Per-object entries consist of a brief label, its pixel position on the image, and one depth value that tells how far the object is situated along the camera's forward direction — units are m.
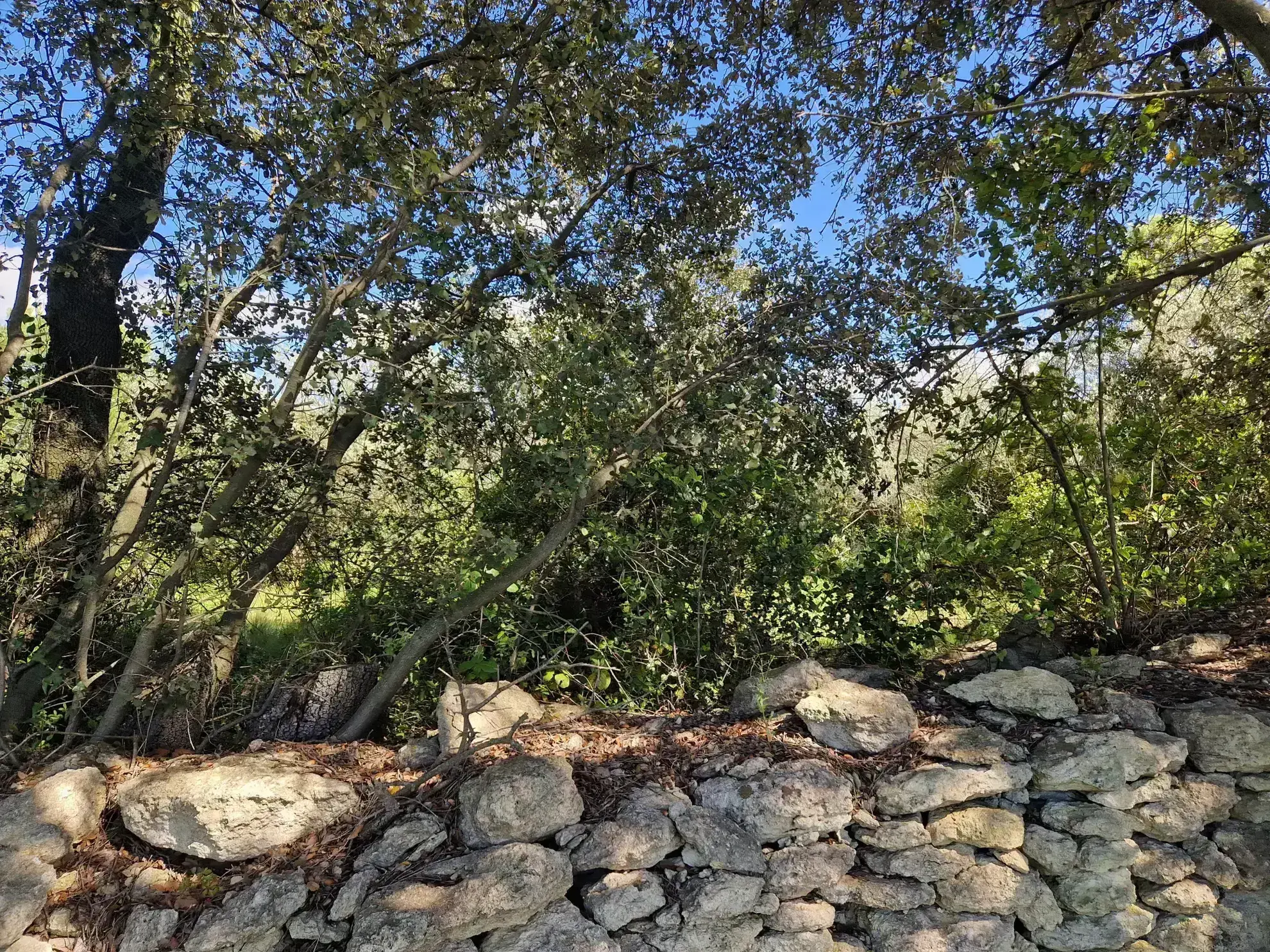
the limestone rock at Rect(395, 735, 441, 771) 3.06
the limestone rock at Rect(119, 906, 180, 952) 2.44
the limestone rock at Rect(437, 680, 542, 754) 3.05
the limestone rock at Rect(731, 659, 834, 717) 3.28
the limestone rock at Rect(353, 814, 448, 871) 2.63
